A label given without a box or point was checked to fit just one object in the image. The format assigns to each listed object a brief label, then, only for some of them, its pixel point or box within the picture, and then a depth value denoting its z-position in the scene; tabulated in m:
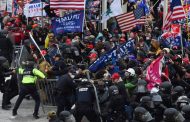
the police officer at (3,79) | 21.64
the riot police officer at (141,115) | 13.43
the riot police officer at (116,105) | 16.78
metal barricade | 20.89
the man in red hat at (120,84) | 17.59
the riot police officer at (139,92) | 16.50
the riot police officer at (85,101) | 17.37
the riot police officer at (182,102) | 14.99
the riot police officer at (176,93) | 16.14
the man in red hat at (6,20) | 38.88
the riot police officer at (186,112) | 12.99
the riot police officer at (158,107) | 15.54
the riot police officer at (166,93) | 16.03
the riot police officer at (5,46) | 27.95
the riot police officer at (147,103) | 15.27
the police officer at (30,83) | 20.06
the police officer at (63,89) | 19.12
